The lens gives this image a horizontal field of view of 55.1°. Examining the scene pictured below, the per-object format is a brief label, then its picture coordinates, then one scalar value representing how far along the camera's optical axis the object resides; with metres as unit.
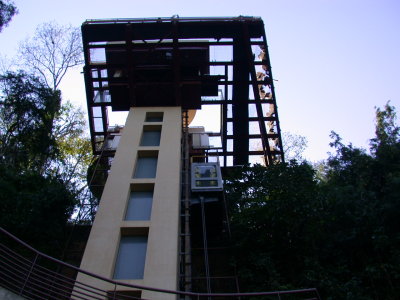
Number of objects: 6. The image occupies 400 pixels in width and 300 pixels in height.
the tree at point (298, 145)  23.56
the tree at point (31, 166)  10.65
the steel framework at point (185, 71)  17.28
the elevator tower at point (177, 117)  12.23
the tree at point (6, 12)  12.72
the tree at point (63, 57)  17.94
